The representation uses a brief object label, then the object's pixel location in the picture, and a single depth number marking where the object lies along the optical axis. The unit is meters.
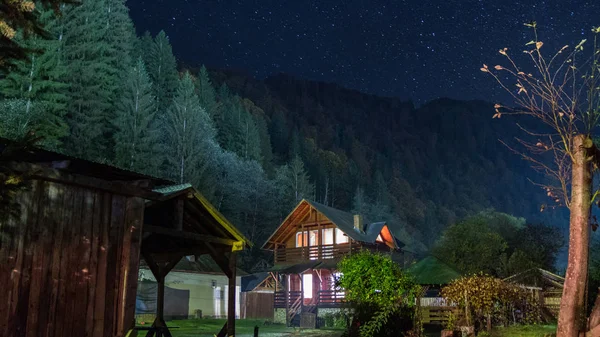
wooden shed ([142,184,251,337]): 13.46
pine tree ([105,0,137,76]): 56.03
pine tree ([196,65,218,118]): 72.50
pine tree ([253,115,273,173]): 79.56
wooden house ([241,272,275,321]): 48.00
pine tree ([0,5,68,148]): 39.25
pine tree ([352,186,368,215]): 84.00
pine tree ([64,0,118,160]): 48.03
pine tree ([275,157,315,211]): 71.00
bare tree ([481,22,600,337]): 9.56
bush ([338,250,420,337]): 17.03
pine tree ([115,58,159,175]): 50.12
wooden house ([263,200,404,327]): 42.00
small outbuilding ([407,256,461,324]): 29.97
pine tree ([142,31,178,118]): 66.75
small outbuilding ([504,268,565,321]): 30.77
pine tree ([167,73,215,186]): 57.09
